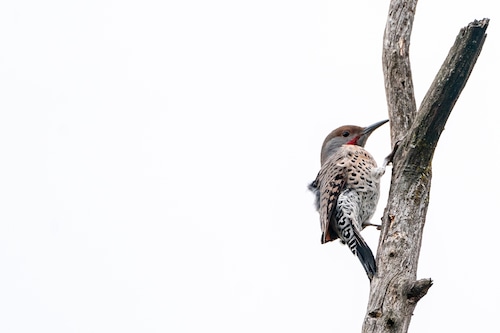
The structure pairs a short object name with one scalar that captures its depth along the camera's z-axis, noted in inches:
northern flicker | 430.9
